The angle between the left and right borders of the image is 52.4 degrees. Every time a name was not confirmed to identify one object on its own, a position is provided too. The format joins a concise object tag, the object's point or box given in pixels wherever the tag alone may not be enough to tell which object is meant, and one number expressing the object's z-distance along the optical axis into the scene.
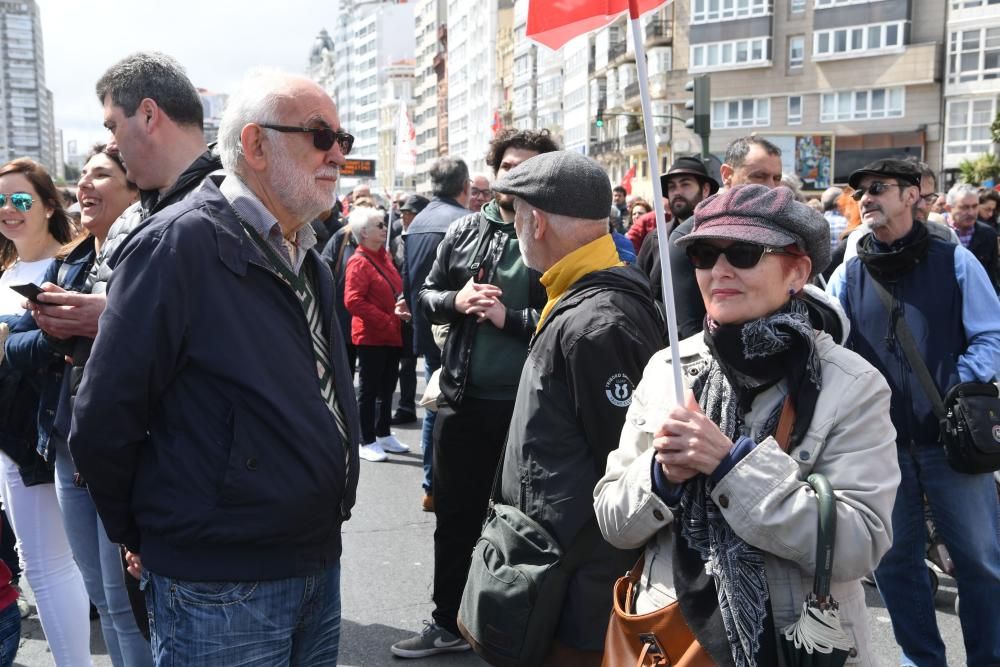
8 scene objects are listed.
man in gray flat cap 3.05
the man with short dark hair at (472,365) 4.57
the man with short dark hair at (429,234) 7.07
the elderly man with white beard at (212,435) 2.46
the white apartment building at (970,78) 51.06
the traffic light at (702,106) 14.69
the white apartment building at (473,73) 105.19
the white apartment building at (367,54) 150.00
